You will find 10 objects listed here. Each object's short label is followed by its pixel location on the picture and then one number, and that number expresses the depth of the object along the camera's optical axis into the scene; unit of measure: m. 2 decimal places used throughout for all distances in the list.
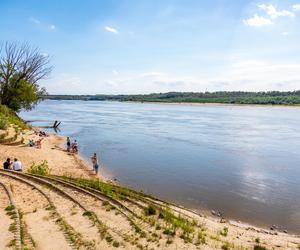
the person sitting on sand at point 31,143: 35.22
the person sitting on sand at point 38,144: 35.78
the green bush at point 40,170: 23.70
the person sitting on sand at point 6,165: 24.67
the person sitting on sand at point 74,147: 38.91
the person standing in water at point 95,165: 30.30
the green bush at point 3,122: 36.15
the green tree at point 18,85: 59.19
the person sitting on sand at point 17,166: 24.29
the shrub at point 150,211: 16.22
